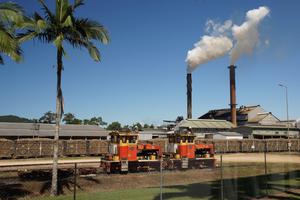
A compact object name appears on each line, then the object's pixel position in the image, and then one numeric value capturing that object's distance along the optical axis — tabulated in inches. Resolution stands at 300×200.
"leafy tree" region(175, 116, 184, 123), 3400.6
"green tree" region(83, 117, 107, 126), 5159.5
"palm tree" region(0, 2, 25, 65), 446.0
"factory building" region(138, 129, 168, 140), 2520.4
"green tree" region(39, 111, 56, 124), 5082.2
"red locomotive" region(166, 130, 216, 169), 1173.1
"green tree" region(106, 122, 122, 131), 5413.4
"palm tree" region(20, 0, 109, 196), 653.3
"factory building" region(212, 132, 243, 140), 2721.5
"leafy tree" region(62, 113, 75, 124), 4698.8
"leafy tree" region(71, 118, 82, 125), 4736.7
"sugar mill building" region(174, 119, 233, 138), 3065.9
